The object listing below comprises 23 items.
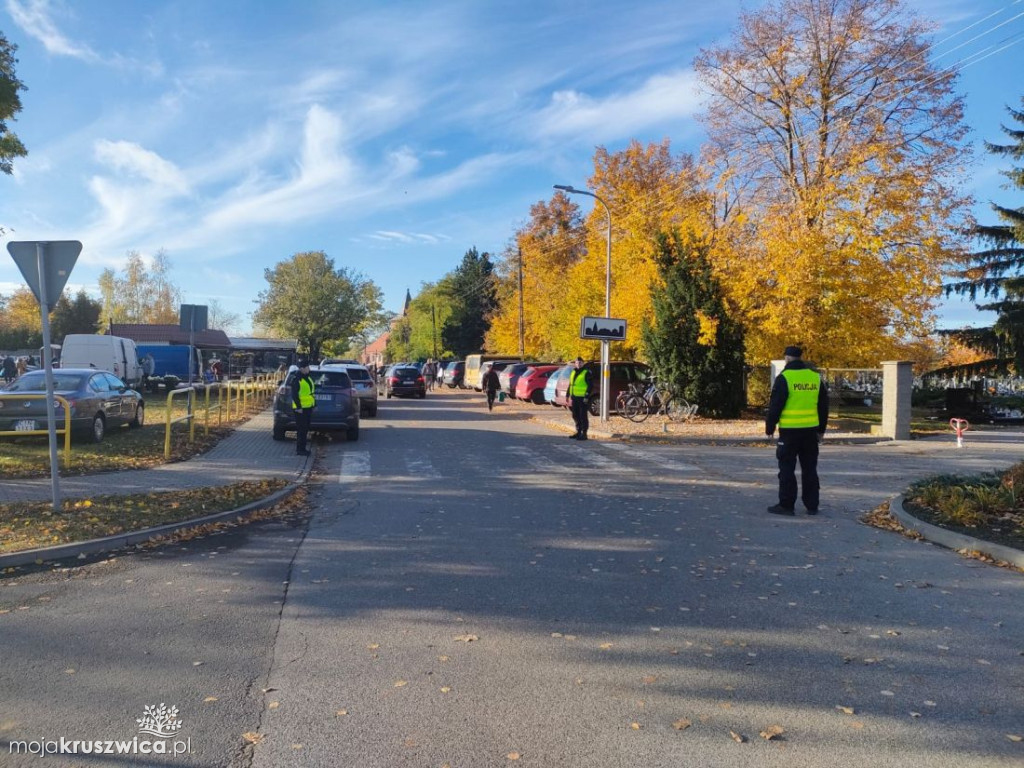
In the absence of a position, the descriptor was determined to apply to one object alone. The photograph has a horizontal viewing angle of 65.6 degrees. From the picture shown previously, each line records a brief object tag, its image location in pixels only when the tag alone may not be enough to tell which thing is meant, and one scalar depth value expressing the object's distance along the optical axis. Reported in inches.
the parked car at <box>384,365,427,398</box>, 1406.3
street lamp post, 834.2
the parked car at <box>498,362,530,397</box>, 1355.8
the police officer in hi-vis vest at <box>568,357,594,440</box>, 671.1
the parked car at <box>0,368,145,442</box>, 507.8
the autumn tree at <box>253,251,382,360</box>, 2255.2
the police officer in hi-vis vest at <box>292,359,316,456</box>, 562.6
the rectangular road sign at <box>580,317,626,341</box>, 827.4
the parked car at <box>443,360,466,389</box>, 2014.0
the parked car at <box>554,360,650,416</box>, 987.9
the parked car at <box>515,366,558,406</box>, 1219.2
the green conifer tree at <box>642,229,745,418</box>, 916.4
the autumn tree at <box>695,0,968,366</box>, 825.5
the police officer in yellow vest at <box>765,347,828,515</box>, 355.9
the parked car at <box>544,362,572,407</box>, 1032.8
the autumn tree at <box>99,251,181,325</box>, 3157.0
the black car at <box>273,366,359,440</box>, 644.1
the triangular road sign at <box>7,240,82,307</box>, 322.0
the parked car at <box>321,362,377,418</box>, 904.3
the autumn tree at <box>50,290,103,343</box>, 2751.0
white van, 1096.8
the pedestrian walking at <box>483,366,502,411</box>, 1056.2
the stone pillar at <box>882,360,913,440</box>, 737.0
